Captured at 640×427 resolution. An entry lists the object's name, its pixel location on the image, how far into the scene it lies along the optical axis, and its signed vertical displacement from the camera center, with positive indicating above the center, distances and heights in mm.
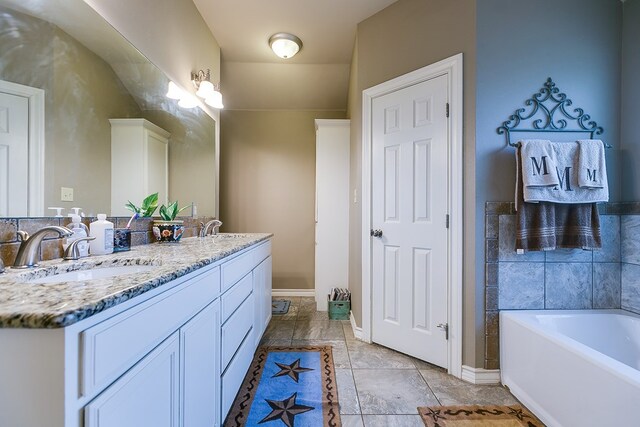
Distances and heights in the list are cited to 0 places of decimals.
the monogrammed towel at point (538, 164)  1483 +280
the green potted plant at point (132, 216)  1282 -7
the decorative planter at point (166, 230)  1644 -99
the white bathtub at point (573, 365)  1013 -694
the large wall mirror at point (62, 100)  883 +458
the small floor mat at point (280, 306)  2814 -1010
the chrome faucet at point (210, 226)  2121 -111
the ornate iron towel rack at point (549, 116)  1619 +593
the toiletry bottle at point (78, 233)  1057 -79
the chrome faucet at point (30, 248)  853 -109
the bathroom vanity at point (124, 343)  481 -299
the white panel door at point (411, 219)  1765 -35
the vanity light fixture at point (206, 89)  2105 +999
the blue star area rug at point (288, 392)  1333 -1006
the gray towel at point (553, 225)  1536 -61
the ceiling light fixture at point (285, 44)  2416 +1556
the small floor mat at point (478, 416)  1309 -1012
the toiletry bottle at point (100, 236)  1148 -96
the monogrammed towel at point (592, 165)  1500 +276
